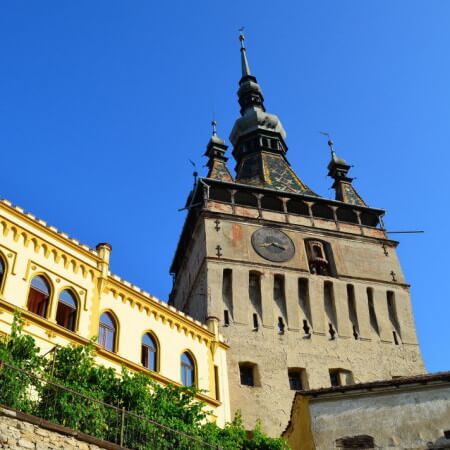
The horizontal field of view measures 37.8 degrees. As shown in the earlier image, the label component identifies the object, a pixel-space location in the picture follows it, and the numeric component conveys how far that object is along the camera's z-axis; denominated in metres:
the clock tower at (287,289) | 29.64
